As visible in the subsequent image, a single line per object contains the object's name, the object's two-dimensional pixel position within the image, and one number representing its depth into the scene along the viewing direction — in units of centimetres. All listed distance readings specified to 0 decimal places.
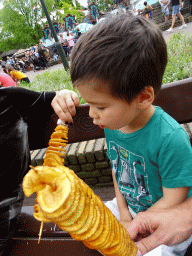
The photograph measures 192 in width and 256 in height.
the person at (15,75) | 735
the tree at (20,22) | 3114
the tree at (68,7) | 3150
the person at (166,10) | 1269
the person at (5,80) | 322
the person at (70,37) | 1822
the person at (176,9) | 968
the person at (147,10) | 1451
